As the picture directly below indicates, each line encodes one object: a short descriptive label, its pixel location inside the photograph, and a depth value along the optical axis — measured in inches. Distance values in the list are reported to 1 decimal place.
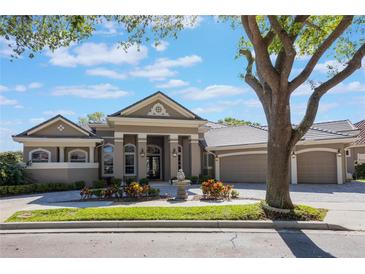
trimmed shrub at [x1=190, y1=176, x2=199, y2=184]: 821.2
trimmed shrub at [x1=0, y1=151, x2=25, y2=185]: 643.8
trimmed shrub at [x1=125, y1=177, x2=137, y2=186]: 772.5
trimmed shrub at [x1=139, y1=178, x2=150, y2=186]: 761.0
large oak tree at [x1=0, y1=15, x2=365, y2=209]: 338.0
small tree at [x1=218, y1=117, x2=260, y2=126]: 2218.3
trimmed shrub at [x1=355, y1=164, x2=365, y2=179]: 1046.0
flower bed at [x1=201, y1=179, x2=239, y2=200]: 494.1
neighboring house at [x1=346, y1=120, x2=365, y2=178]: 1063.0
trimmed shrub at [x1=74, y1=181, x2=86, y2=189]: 726.3
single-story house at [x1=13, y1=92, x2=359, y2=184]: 755.4
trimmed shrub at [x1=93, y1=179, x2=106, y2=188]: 740.0
